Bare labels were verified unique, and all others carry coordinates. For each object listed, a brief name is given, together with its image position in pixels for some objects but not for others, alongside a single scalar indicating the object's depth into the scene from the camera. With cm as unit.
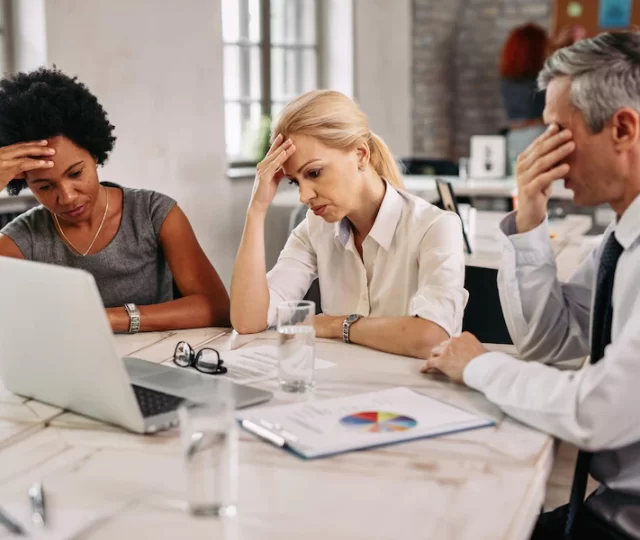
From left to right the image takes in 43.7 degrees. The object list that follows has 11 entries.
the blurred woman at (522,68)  602
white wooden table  87
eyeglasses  145
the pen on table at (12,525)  86
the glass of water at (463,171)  494
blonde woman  180
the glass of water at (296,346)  134
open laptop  108
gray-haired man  108
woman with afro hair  193
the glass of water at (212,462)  89
